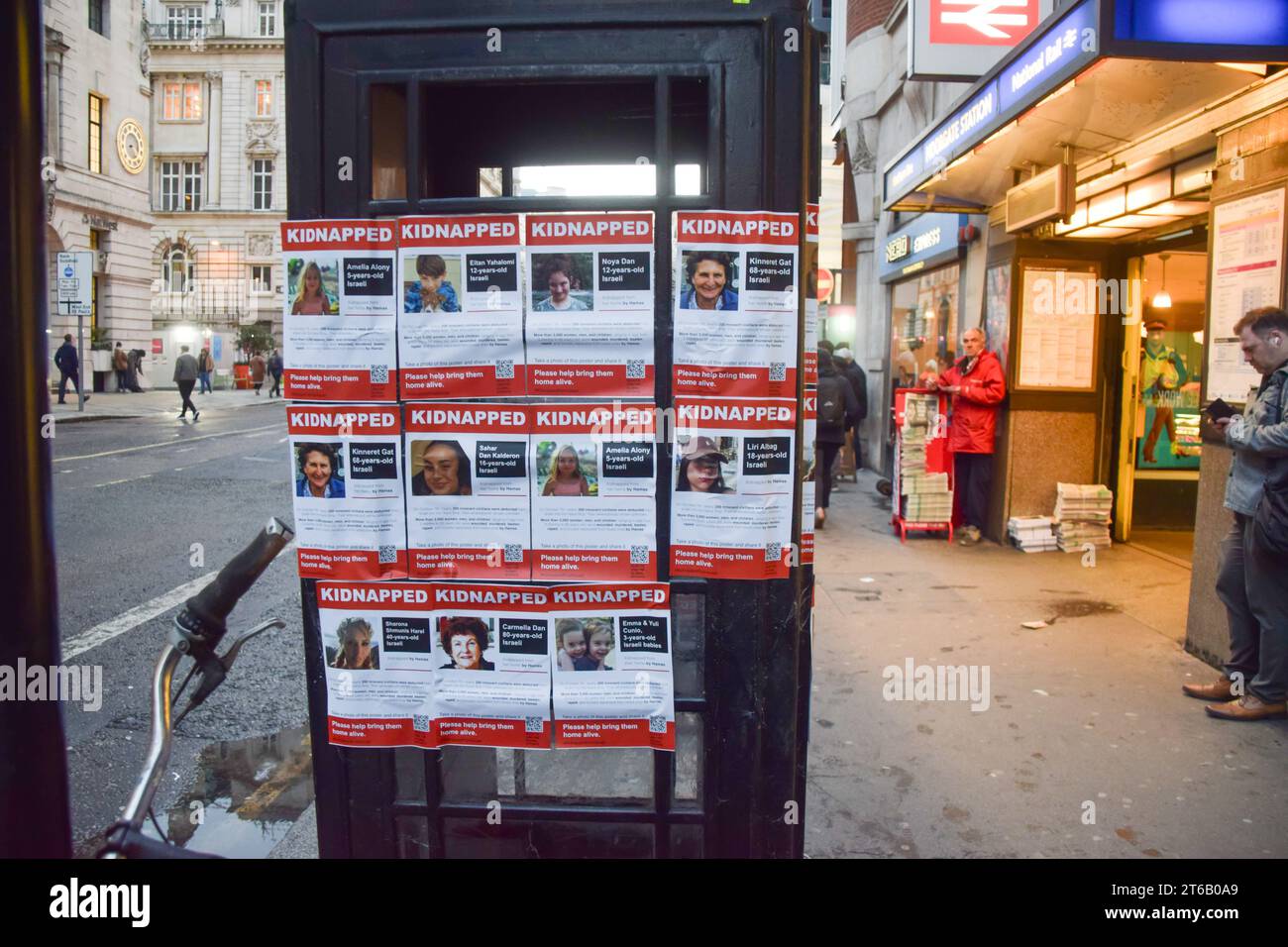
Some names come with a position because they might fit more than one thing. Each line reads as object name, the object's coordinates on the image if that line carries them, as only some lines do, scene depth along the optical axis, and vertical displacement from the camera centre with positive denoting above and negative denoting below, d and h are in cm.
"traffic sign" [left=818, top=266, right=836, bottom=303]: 1224 +152
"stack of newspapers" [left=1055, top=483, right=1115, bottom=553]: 861 -107
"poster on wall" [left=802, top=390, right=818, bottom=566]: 202 -17
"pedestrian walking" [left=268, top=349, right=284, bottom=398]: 3652 +79
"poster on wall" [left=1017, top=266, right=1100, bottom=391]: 863 +65
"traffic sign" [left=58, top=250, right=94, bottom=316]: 2122 +238
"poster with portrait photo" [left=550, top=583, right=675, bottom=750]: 195 -58
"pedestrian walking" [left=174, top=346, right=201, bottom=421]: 2345 +35
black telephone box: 182 +39
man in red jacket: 876 -21
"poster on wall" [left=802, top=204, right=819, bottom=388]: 195 +22
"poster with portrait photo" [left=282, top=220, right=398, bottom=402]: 194 +16
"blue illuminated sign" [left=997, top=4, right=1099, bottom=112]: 474 +193
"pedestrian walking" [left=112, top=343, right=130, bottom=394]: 3441 +78
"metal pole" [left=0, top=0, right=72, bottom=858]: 194 -15
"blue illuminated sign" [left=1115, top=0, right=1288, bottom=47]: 441 +183
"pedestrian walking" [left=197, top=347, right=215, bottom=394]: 3662 +81
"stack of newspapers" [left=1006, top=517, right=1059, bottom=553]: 866 -127
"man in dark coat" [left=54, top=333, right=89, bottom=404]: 2497 +65
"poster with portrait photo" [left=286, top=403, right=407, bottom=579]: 197 -22
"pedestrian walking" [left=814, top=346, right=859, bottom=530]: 1013 -29
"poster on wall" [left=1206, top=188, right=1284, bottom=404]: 488 +70
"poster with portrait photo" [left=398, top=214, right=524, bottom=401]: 192 +17
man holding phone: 443 -80
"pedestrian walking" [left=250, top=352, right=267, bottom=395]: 4056 +87
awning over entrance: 444 +185
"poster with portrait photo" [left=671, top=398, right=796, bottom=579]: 191 -20
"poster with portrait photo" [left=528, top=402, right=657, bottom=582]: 192 -21
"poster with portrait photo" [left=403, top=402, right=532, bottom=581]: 196 -21
